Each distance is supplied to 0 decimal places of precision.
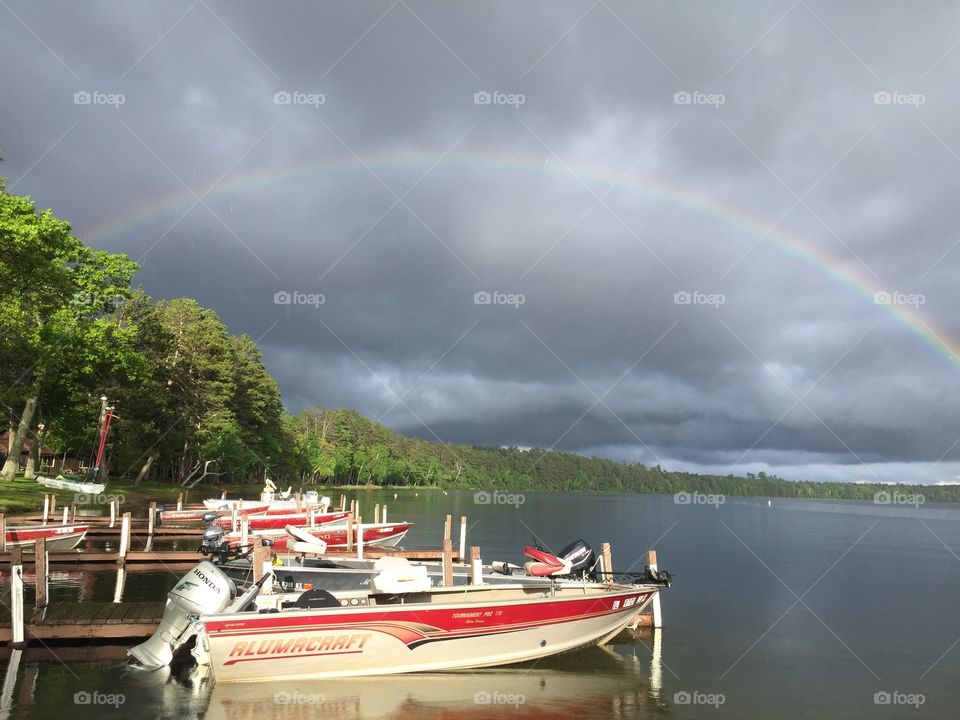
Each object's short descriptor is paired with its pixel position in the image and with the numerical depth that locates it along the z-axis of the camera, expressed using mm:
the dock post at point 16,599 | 14664
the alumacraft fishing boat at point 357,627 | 13484
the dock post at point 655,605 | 20766
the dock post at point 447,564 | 17583
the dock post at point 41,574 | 16453
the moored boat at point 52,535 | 26594
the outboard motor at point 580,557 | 19141
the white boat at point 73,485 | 47281
